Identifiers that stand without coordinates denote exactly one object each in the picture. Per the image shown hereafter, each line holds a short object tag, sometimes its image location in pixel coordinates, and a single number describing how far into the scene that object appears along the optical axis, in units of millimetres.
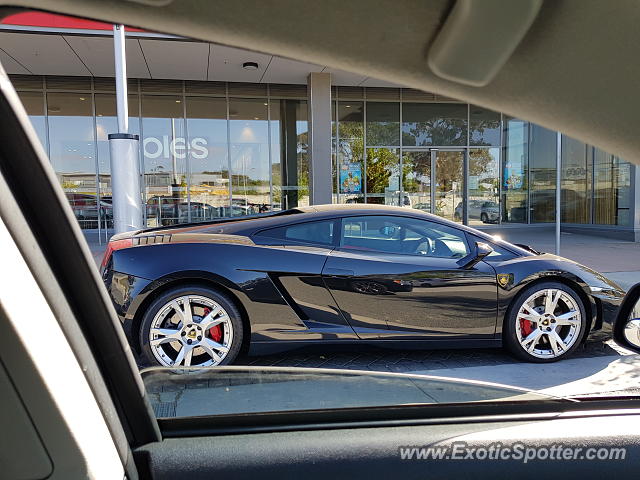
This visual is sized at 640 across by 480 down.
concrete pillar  13398
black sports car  4203
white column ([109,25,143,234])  7656
